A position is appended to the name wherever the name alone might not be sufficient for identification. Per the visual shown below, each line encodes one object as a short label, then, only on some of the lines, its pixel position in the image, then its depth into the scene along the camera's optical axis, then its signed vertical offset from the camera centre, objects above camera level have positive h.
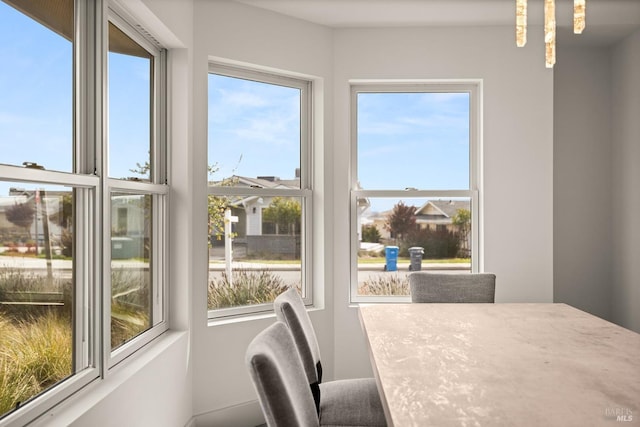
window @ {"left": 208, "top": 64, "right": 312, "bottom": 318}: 3.35 +0.15
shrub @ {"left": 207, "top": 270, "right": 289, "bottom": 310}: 3.33 -0.49
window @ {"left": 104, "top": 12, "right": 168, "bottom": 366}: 2.36 +0.11
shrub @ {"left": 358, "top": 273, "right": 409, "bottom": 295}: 3.91 -0.53
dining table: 1.26 -0.48
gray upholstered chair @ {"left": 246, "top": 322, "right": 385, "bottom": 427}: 1.19 -0.43
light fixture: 1.85 +0.68
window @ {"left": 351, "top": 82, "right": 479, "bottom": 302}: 3.92 +0.27
